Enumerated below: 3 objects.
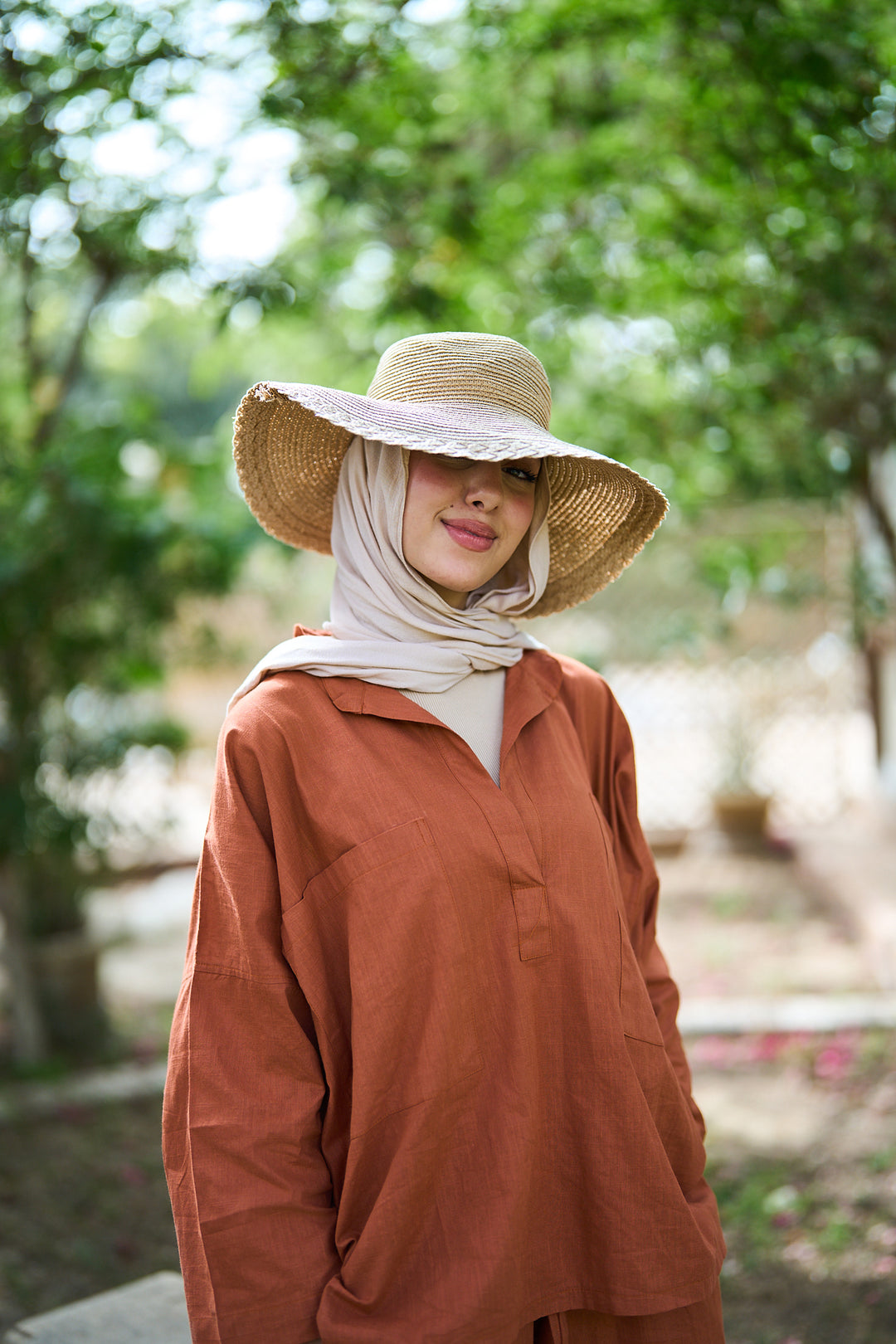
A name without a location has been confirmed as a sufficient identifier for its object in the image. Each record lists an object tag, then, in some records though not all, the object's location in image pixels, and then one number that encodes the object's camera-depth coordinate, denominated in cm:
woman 125
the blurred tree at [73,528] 299
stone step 183
